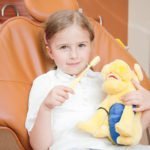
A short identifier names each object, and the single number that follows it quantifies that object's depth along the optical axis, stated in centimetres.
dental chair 147
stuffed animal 136
